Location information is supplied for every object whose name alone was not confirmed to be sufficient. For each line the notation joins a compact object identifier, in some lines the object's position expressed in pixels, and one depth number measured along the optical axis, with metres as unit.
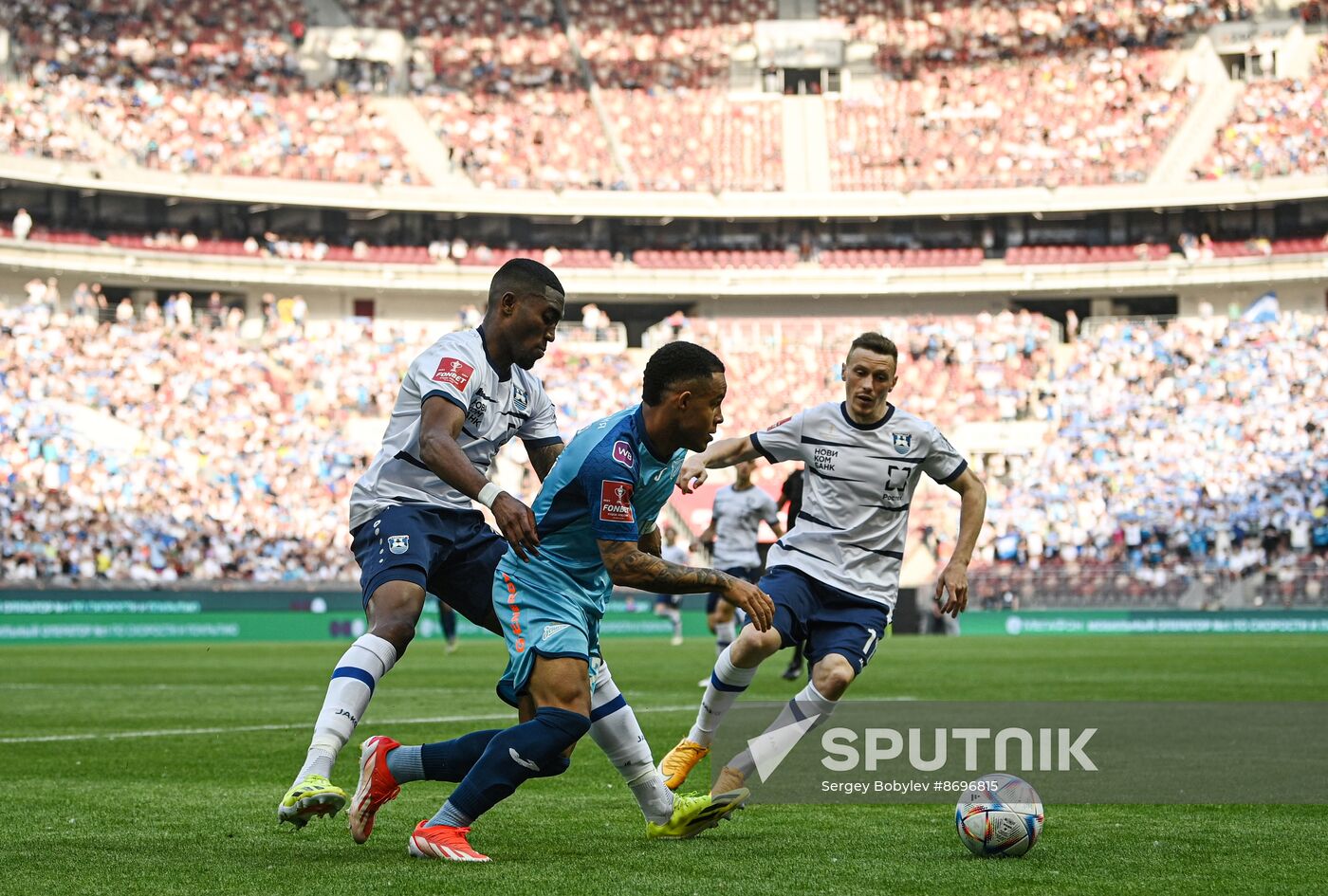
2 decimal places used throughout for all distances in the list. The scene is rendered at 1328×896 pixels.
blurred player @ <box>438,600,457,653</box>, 28.92
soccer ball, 6.68
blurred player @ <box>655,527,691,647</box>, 32.69
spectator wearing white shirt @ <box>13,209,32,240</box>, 46.38
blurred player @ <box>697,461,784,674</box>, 18.55
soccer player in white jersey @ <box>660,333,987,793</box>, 8.93
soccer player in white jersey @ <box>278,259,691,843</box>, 6.93
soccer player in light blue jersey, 6.44
